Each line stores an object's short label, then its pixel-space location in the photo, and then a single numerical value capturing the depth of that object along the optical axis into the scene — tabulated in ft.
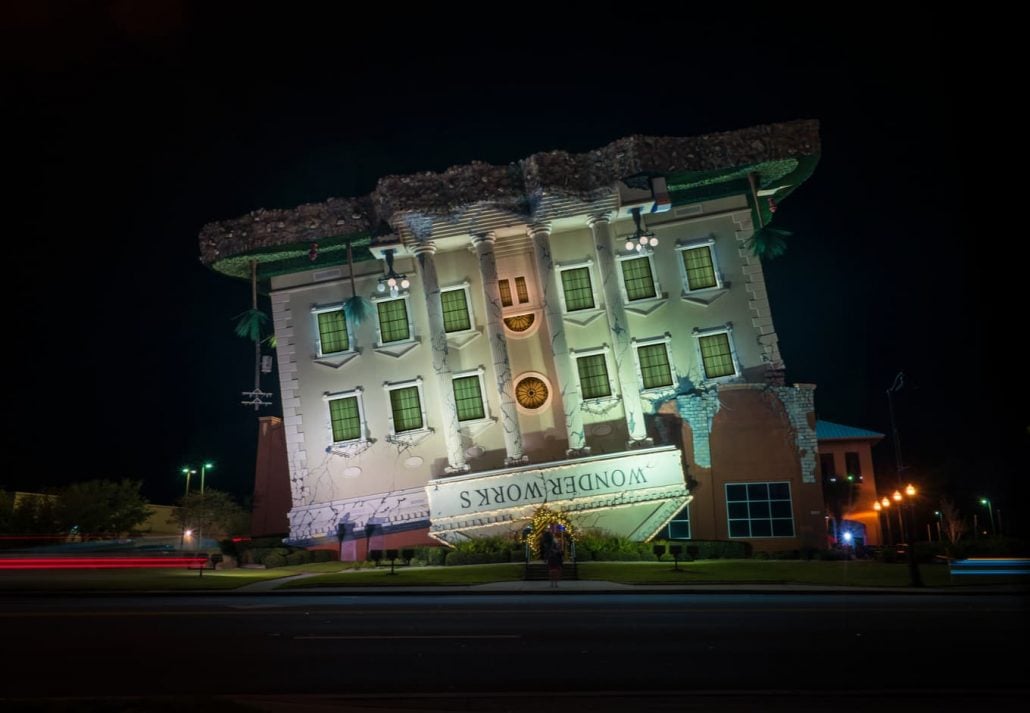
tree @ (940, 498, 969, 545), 190.79
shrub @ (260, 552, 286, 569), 103.24
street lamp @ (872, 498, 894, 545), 172.30
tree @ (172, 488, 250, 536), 211.41
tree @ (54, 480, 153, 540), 203.21
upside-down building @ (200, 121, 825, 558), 103.30
